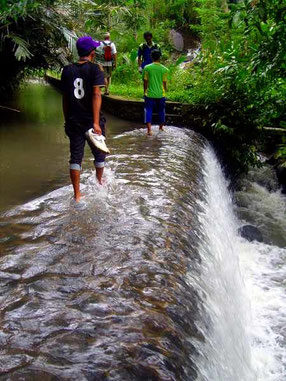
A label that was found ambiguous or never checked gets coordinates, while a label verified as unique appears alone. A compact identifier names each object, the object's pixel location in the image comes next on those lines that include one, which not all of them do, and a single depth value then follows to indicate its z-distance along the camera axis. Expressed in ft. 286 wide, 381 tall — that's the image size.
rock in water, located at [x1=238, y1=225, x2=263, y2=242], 24.25
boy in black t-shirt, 13.61
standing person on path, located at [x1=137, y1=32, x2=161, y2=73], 31.14
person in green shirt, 26.04
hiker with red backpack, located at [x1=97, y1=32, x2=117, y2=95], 36.99
